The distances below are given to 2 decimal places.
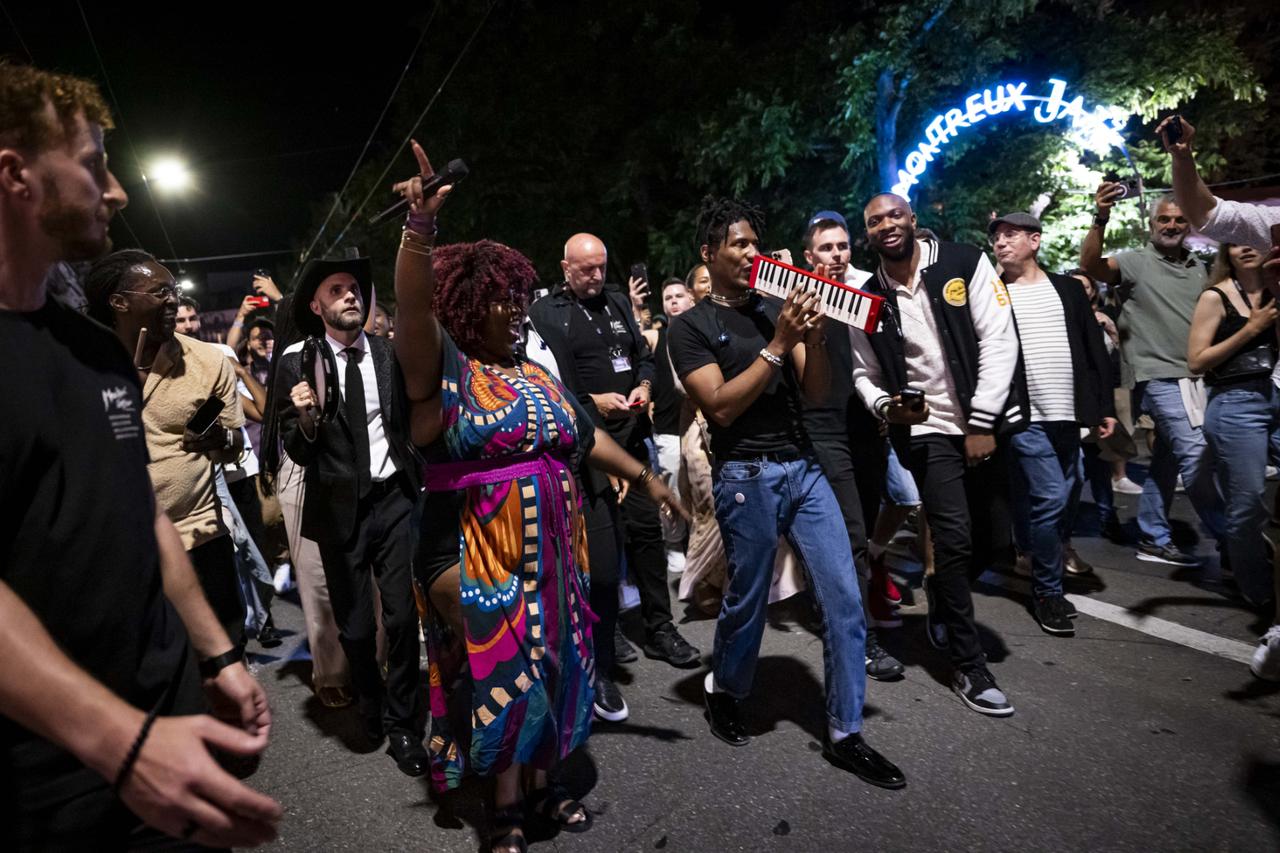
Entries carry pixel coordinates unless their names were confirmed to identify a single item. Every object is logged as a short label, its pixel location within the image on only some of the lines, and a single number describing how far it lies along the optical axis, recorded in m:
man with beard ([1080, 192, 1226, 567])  5.29
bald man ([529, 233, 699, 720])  4.76
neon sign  11.23
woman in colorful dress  2.80
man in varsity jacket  3.83
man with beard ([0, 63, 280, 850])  1.20
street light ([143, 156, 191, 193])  23.05
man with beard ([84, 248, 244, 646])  3.82
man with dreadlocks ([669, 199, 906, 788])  3.28
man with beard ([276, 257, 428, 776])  3.70
